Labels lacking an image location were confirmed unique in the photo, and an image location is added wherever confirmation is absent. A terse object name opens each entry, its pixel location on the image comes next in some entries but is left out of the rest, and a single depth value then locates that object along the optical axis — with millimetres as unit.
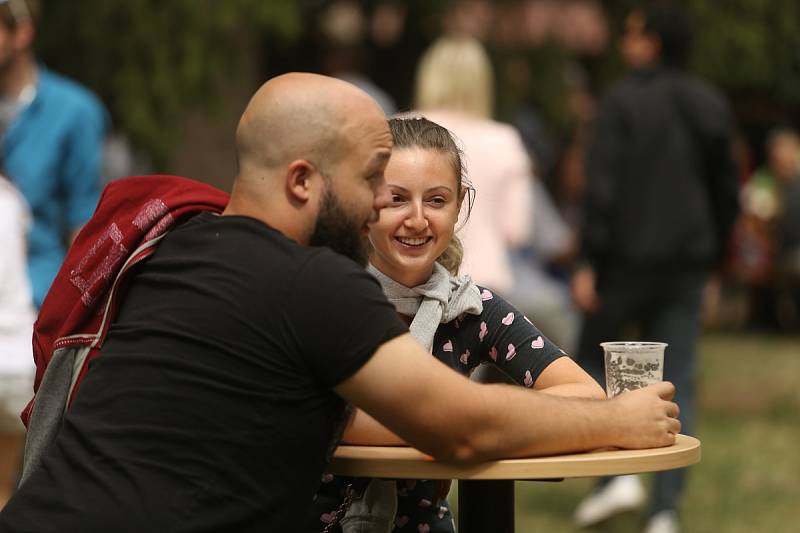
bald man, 4863
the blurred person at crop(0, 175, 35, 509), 9344
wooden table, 5164
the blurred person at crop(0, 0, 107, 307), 10453
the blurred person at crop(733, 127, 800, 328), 28747
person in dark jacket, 12156
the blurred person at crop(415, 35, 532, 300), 11867
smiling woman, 6070
